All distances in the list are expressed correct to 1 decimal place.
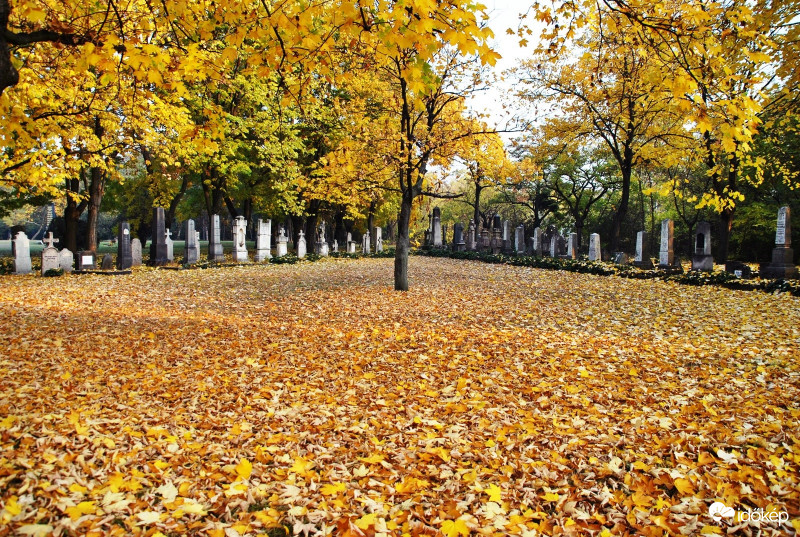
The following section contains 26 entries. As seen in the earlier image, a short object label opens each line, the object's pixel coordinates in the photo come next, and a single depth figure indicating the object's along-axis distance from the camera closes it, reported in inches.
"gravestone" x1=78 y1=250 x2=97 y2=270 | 615.5
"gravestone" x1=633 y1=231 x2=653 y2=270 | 658.2
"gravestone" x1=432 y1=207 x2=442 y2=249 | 1164.9
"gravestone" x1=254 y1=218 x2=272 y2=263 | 809.5
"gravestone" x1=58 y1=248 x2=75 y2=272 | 589.6
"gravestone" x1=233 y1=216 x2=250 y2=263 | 786.8
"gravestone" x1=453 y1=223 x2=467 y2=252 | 1095.6
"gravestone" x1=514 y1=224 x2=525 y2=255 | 935.7
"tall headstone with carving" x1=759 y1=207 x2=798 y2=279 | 527.5
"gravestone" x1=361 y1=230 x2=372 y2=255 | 1173.1
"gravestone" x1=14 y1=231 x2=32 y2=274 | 582.6
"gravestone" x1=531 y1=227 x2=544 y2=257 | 893.8
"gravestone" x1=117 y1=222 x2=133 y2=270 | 657.0
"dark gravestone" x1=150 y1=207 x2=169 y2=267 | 701.9
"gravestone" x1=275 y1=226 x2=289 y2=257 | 884.0
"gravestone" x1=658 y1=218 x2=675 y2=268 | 607.5
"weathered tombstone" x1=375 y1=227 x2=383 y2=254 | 1174.2
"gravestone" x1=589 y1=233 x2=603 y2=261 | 745.0
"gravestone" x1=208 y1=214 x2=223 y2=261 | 764.0
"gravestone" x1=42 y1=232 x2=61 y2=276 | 569.4
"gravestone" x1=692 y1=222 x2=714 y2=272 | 568.0
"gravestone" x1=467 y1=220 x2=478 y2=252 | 1090.2
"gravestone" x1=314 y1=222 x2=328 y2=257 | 1012.2
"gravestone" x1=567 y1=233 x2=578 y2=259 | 816.3
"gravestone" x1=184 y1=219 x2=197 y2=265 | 739.4
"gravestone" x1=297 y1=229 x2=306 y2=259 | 922.1
